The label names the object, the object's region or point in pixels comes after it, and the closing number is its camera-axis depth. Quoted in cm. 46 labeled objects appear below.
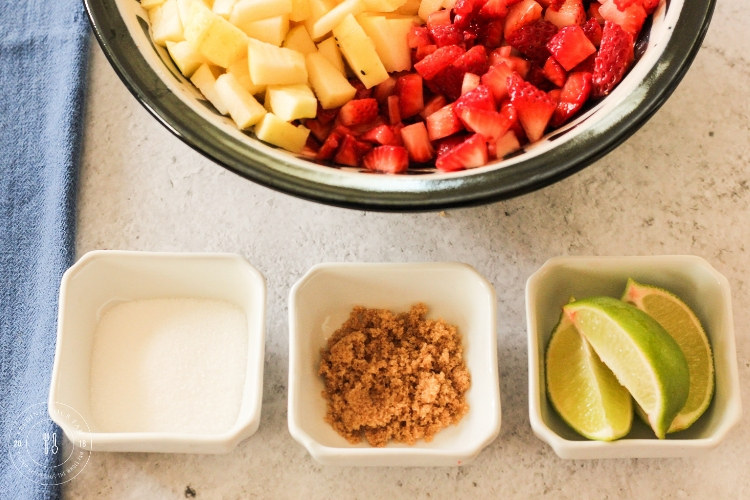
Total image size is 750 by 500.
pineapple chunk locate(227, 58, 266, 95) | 57
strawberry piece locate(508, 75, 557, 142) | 56
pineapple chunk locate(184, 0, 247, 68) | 56
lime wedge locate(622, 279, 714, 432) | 57
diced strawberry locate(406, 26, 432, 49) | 58
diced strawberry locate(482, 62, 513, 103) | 57
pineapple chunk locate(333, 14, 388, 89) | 57
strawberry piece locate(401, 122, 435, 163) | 57
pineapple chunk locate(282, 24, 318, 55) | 58
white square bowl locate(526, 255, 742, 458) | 56
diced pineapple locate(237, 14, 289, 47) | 57
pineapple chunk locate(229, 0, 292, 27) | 57
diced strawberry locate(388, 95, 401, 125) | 58
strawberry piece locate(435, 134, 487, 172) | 56
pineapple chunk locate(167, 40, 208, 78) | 57
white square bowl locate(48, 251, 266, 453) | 57
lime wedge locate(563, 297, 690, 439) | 55
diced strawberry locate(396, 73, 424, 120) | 58
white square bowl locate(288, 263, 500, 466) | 56
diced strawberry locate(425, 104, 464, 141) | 57
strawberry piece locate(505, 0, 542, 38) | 58
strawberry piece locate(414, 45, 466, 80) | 57
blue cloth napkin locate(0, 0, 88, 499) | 60
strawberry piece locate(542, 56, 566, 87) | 57
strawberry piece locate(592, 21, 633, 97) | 56
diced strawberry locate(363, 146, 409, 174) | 56
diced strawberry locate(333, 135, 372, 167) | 57
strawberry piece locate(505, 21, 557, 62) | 58
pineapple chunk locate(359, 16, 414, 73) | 58
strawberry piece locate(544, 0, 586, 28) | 58
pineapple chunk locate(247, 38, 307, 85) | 57
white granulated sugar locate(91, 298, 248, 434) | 59
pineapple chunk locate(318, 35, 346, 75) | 58
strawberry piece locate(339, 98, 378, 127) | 58
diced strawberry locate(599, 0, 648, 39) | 57
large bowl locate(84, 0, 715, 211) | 55
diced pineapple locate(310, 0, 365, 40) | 57
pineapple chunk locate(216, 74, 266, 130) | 57
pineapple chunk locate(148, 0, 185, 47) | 58
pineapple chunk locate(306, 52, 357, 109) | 58
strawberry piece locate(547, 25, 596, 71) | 57
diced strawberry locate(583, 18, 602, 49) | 58
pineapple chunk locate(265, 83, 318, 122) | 56
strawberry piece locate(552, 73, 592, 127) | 57
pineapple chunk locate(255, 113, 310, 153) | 56
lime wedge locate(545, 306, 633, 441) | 56
